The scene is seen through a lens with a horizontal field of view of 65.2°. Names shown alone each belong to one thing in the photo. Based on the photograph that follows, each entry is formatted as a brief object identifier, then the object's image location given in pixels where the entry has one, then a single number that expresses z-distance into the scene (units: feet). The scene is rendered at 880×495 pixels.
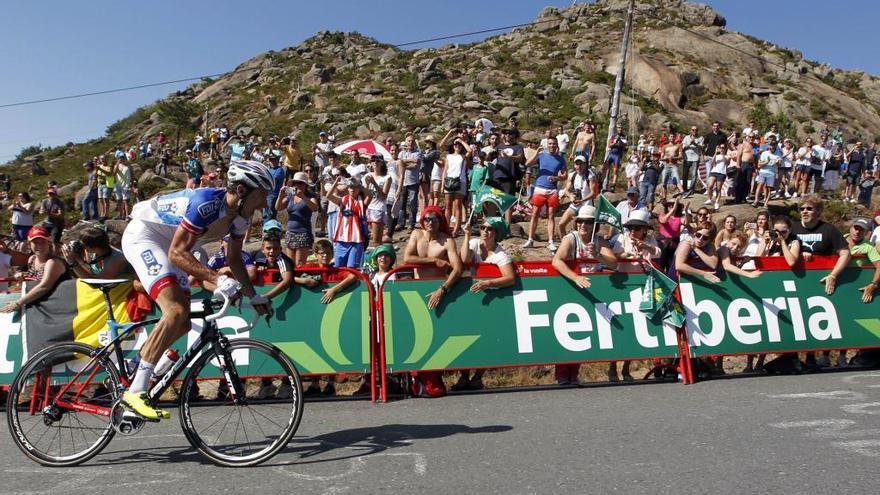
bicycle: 15.55
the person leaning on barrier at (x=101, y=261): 20.40
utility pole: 72.59
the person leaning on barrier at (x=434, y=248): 24.99
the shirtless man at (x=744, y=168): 58.95
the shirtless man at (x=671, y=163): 59.93
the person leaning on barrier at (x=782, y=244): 27.02
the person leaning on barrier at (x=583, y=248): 25.41
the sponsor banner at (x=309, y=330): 23.39
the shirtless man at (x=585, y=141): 55.16
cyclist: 14.87
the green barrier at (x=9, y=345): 23.11
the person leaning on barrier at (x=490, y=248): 25.26
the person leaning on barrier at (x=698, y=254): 26.45
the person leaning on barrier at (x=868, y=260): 27.30
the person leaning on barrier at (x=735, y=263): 26.43
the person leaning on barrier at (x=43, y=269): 23.45
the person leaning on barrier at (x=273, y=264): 23.89
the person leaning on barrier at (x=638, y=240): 27.58
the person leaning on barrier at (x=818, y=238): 27.14
